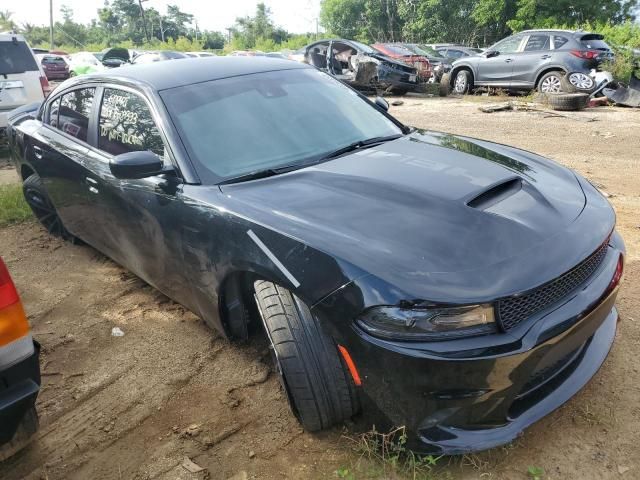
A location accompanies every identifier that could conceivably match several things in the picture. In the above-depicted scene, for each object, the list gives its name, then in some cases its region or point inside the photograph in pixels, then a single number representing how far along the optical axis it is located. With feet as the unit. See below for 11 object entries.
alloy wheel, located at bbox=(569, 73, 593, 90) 34.63
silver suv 34.65
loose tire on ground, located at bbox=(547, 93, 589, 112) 31.45
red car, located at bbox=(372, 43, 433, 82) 46.21
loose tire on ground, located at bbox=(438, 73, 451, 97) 43.19
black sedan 5.78
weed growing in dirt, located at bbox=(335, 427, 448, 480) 6.32
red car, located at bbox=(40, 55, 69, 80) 72.09
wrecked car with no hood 41.78
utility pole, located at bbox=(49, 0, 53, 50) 154.30
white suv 23.47
